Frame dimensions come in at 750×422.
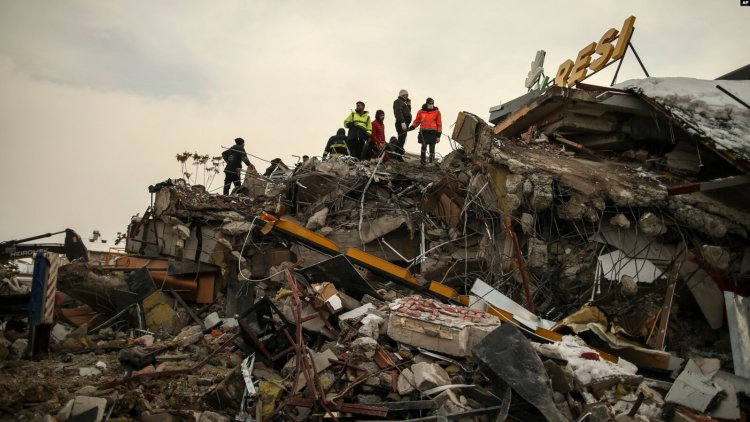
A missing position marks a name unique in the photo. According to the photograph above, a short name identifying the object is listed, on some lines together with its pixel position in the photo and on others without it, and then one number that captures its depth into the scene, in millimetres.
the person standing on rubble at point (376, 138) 11859
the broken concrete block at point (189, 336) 7039
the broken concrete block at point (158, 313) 8398
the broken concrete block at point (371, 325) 5441
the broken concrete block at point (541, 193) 7207
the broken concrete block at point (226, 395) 4996
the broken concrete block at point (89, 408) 4496
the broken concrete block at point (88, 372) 6020
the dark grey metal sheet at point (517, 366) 4250
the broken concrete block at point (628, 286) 6824
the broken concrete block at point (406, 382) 4633
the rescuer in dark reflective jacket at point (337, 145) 11680
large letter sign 9211
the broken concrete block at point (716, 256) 6523
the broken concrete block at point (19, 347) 6875
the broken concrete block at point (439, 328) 5168
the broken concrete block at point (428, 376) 4629
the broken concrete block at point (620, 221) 7121
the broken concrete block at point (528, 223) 7434
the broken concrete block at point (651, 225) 7031
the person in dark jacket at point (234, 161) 11945
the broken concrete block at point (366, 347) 5100
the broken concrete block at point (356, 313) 5905
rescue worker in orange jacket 10805
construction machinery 6676
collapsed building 4805
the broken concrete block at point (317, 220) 9306
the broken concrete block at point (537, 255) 7324
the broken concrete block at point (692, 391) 4973
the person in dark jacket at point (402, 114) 11289
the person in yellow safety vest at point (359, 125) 11367
